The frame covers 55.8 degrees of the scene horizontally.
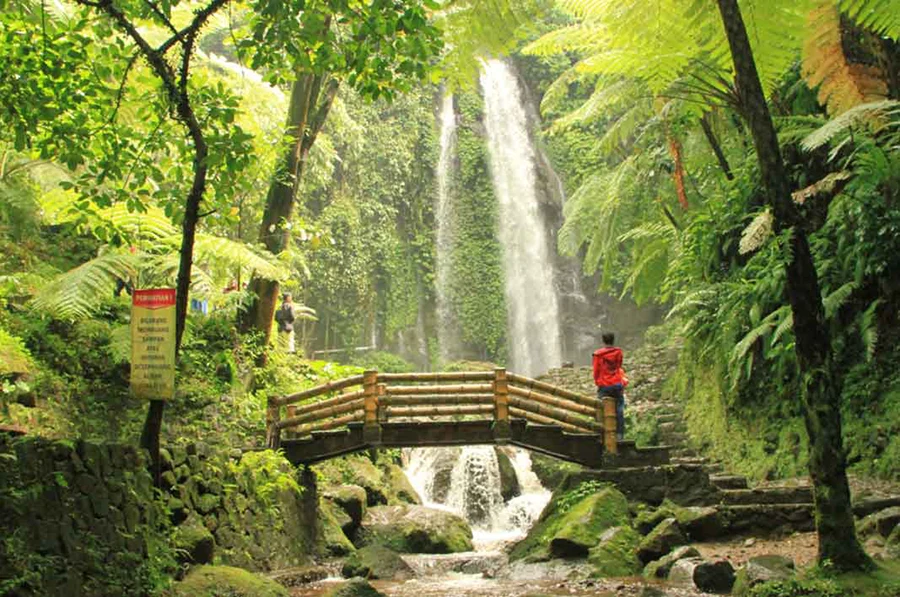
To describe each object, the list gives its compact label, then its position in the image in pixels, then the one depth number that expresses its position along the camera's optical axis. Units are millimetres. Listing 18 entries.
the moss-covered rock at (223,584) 5848
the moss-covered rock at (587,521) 8664
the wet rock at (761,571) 5699
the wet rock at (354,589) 6809
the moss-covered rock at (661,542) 7965
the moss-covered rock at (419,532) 10786
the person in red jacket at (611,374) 10023
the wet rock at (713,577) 6309
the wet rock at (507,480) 14031
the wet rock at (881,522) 6242
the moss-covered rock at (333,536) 9953
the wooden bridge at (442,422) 9906
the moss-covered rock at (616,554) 7828
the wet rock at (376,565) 8773
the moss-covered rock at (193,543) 6332
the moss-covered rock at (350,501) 11102
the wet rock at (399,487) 13609
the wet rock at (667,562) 7278
